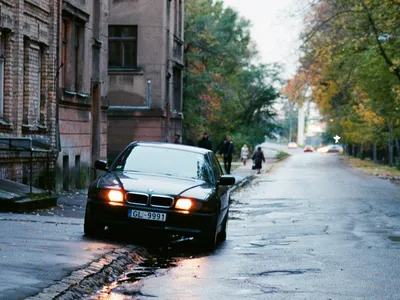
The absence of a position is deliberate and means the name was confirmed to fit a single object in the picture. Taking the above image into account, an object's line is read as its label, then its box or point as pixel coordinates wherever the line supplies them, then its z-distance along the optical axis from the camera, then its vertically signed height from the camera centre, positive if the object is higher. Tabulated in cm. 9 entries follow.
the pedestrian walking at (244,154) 6731 -236
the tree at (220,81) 5662 +249
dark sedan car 1358 -119
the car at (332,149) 15075 -429
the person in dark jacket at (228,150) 4481 -142
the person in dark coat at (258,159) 5397 -214
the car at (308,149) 15662 -450
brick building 2203 +81
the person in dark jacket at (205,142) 3862 -93
